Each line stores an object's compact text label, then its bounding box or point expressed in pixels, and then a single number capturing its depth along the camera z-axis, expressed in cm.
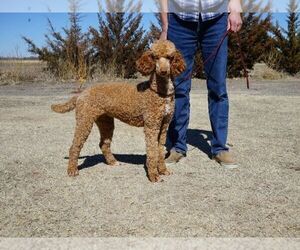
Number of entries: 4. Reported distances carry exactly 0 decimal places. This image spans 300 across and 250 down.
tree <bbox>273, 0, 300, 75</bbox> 2200
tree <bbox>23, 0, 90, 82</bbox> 1819
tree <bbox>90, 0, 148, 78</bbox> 1917
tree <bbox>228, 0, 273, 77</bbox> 2025
